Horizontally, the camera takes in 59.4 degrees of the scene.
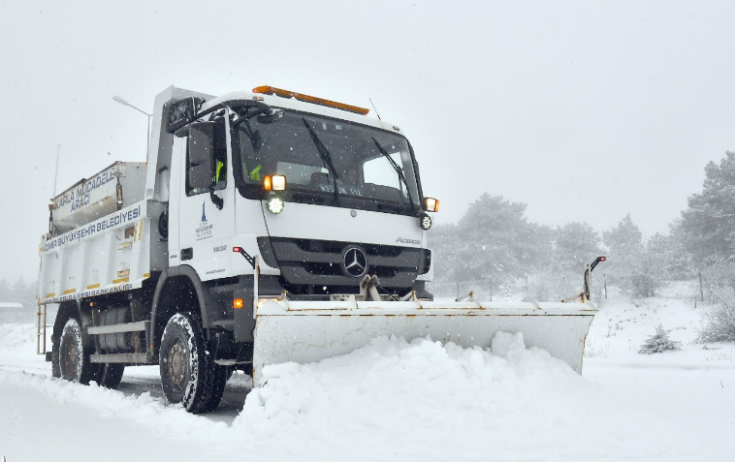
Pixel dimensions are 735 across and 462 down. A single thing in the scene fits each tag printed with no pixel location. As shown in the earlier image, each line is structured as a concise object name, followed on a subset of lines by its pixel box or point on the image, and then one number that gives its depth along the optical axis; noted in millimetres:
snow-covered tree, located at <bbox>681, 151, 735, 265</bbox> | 28891
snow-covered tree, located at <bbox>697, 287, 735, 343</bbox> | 13930
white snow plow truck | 5242
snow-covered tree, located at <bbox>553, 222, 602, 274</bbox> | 40875
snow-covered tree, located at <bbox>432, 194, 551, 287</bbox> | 37500
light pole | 7400
